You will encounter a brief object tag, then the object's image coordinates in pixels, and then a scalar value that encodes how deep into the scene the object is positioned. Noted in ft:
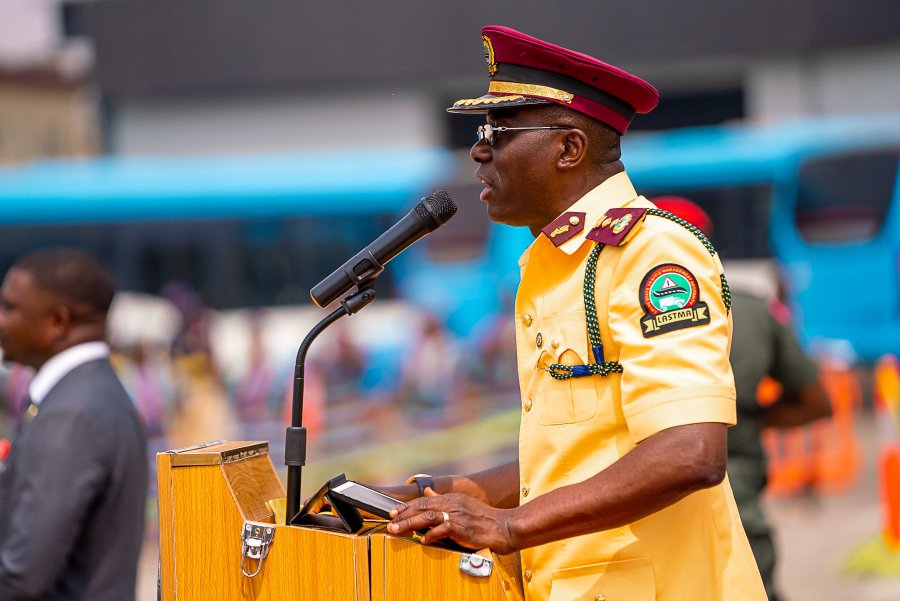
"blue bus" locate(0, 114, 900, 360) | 97.40
